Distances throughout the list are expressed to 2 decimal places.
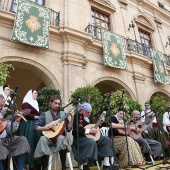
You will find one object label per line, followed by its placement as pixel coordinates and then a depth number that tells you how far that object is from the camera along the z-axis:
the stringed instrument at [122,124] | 4.10
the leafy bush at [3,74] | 4.40
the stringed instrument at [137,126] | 4.43
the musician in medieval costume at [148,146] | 4.39
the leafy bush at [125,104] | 6.36
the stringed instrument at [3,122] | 2.70
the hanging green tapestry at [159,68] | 9.75
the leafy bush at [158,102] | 7.49
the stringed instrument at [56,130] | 3.07
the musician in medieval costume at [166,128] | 5.54
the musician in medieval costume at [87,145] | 3.20
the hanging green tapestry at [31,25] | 6.27
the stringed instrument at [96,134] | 3.53
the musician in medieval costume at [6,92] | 3.74
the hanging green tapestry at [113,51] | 8.18
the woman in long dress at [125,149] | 3.82
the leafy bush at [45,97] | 5.27
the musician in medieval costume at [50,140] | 2.97
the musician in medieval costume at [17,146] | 2.78
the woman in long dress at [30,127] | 3.70
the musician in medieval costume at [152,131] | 5.42
